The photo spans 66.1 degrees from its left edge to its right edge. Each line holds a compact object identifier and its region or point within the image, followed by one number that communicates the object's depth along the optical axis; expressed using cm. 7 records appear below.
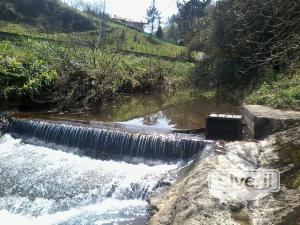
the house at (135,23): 4007
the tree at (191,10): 2648
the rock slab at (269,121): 419
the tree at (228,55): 899
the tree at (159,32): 3421
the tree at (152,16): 3652
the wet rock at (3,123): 655
